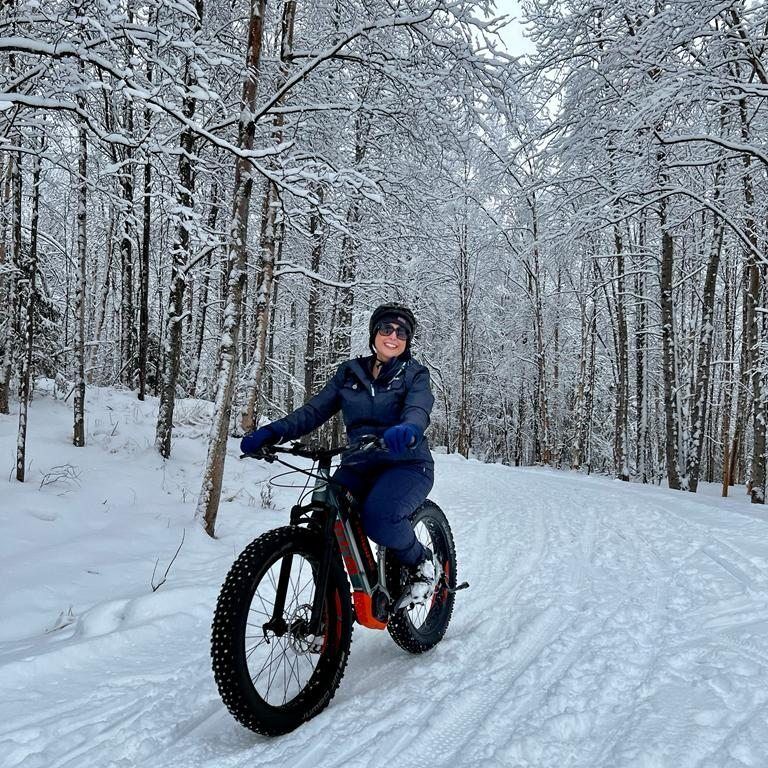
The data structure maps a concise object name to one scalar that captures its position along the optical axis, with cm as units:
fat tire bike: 219
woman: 290
